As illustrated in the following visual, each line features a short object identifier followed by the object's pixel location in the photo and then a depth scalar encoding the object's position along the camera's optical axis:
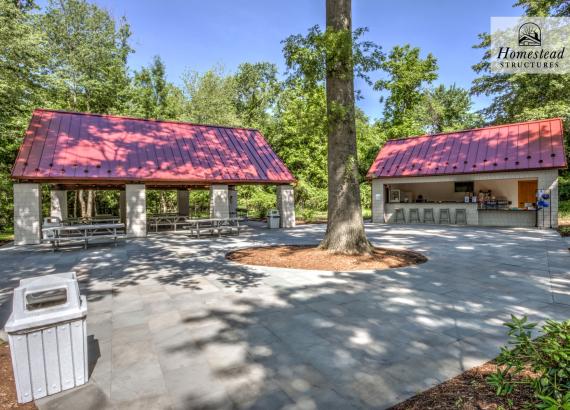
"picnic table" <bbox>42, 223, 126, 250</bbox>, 9.99
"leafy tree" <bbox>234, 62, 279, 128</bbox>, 32.75
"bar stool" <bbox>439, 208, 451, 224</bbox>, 18.22
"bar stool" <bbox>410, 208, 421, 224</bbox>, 19.34
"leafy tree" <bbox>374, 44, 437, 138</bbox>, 28.38
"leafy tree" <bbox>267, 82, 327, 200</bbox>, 23.88
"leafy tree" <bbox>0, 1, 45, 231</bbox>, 14.48
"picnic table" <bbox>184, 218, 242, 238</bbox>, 13.60
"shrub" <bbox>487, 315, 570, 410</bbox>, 1.91
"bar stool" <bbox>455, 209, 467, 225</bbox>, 17.75
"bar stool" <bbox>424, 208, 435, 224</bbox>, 18.81
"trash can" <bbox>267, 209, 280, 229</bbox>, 17.41
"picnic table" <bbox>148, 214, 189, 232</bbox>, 16.22
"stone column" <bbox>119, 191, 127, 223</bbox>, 18.56
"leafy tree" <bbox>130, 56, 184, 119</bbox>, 27.39
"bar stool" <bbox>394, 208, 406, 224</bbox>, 19.86
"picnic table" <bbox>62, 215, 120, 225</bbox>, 14.84
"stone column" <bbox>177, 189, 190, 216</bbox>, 22.16
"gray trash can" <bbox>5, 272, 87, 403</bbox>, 2.71
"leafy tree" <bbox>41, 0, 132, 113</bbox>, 23.42
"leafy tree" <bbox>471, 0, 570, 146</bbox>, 21.81
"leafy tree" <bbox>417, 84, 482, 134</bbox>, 35.64
